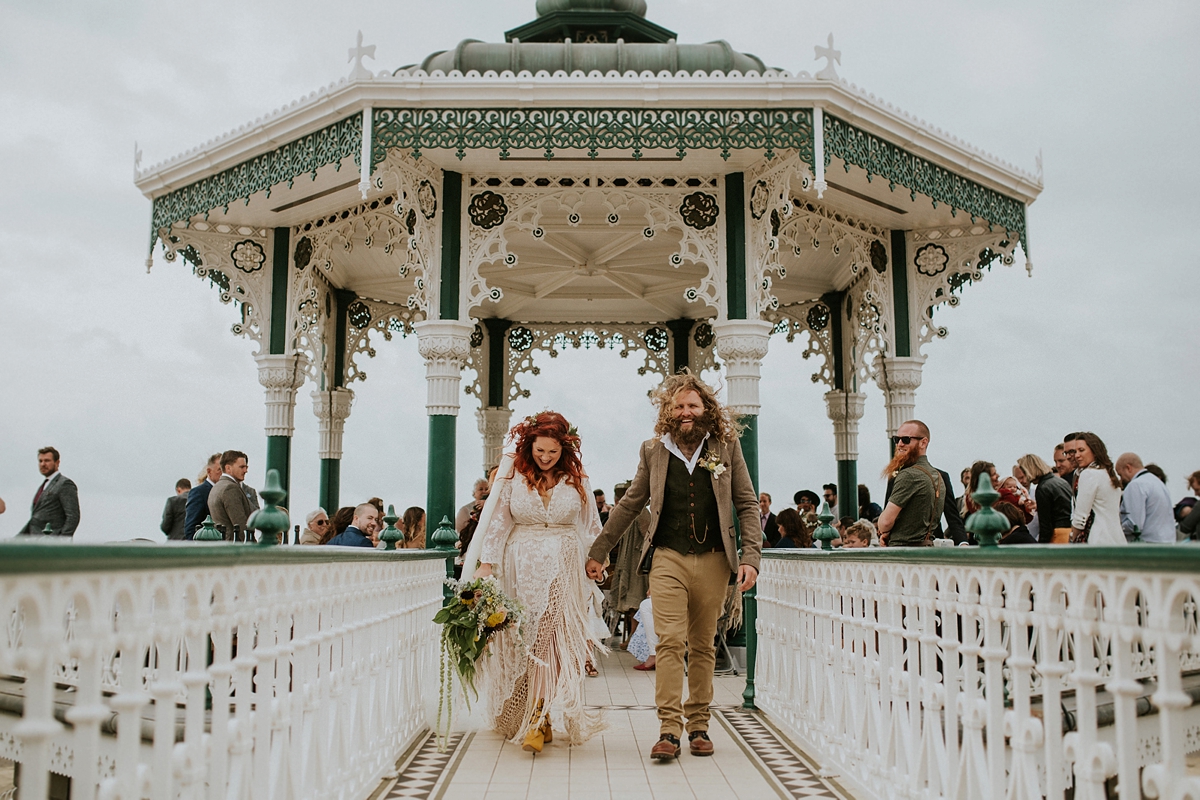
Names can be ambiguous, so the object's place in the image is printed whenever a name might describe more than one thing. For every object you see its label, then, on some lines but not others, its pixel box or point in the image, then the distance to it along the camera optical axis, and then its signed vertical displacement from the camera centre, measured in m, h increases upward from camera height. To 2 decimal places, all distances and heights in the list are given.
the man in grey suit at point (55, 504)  9.08 +0.10
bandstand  8.59 +3.15
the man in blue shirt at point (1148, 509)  6.99 +0.01
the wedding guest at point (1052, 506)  7.38 +0.03
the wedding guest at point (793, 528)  9.02 -0.15
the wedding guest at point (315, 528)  9.53 -0.13
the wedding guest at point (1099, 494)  6.65 +0.11
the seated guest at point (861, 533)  7.71 -0.16
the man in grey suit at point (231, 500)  7.87 +0.12
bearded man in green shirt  5.39 +0.08
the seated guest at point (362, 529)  8.04 -0.13
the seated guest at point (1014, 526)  7.22 -0.11
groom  5.05 -0.10
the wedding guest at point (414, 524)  10.30 -0.10
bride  5.37 -0.31
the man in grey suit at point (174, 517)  9.88 -0.02
